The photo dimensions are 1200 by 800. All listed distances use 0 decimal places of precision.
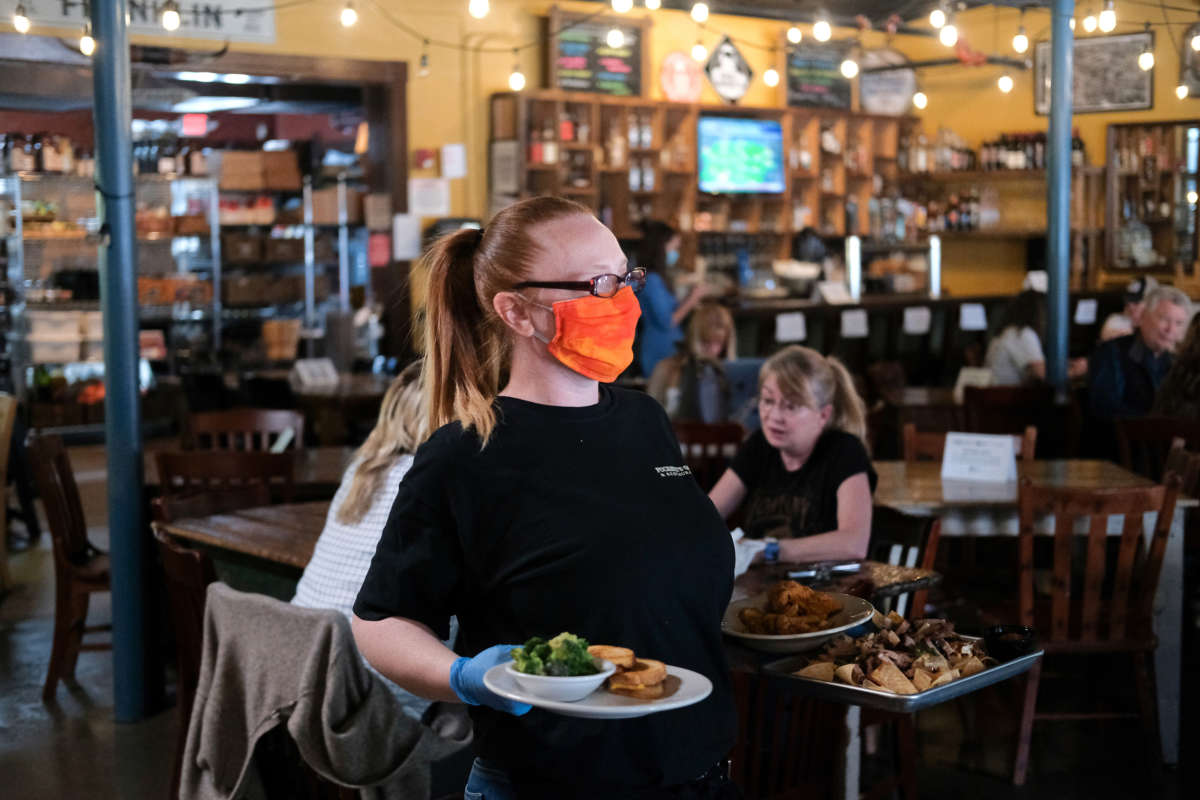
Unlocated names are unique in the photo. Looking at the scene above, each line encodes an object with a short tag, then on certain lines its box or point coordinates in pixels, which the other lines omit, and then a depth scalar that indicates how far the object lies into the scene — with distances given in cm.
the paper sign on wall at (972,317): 992
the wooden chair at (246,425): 564
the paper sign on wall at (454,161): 967
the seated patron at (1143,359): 635
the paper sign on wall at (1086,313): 1013
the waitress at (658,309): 786
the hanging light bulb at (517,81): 888
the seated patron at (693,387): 597
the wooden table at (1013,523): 423
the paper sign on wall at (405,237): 957
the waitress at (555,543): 167
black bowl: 213
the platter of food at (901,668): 204
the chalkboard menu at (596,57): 1015
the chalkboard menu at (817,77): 1177
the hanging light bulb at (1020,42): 836
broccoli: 151
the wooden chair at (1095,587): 386
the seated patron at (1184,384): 569
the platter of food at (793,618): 222
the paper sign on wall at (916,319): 969
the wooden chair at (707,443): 497
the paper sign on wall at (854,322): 937
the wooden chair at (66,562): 482
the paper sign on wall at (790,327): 901
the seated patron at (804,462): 368
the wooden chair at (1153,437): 530
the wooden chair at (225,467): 462
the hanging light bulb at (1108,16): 678
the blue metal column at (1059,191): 721
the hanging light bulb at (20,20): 717
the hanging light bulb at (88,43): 461
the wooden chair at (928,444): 525
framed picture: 1171
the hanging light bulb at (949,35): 699
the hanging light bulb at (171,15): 612
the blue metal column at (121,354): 457
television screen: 1115
